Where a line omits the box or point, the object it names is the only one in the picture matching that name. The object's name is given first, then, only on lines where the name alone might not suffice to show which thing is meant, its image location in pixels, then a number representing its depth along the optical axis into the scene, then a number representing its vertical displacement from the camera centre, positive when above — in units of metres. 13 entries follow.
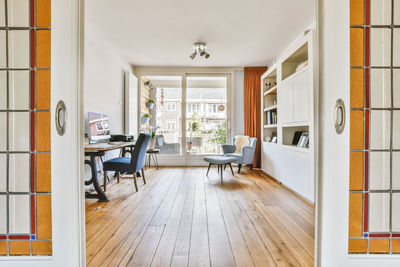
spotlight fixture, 3.62 +1.53
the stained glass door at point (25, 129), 1.10 +0.02
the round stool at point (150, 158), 4.99 -0.69
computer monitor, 2.87 +0.08
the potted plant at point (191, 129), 5.27 +0.07
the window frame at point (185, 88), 5.12 +1.12
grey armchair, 4.23 -0.45
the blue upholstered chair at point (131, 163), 2.88 -0.44
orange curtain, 5.05 +0.77
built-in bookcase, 2.51 +0.19
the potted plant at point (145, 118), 4.93 +0.34
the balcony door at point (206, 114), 5.30 +0.47
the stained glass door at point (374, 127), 1.10 +0.03
